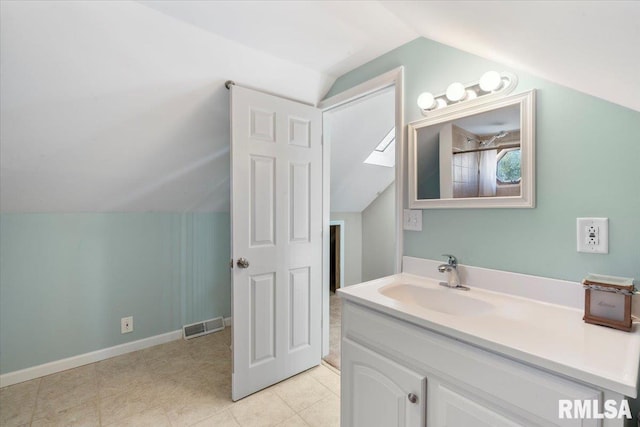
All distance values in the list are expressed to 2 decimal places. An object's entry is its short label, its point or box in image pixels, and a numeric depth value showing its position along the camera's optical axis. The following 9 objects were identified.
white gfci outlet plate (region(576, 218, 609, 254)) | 0.99
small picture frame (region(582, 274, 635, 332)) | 0.85
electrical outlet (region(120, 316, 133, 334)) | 2.33
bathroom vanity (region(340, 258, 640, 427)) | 0.67
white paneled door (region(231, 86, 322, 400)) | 1.74
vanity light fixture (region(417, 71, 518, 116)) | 1.21
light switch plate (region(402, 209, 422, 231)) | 1.54
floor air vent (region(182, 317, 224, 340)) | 2.63
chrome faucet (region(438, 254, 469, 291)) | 1.32
